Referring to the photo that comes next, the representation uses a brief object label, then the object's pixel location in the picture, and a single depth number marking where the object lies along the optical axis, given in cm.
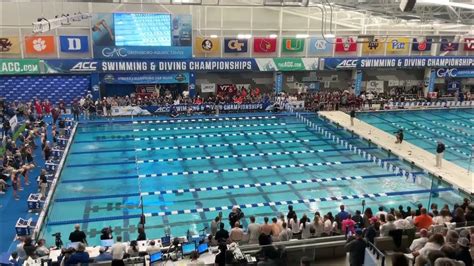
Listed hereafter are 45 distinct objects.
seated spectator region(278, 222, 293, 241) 900
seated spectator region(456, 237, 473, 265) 616
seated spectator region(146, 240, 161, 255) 834
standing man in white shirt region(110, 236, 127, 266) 761
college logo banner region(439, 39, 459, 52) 3033
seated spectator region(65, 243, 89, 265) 736
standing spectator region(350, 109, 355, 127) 2106
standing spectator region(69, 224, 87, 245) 901
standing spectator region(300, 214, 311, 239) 959
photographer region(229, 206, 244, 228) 998
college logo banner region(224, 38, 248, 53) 2666
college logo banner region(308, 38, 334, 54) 2805
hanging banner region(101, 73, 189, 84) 2484
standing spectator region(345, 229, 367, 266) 728
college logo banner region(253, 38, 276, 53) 2703
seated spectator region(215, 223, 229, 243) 880
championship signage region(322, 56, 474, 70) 2805
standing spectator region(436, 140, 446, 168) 1492
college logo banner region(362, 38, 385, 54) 2890
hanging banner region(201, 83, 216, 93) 2786
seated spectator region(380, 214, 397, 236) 844
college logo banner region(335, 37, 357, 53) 2844
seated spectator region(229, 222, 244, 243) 891
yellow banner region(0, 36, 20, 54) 2325
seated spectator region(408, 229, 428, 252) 735
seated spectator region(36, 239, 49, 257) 838
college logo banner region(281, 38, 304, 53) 2753
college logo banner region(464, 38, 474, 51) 2968
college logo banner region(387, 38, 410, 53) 2890
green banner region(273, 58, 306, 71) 2717
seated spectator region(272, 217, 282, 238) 912
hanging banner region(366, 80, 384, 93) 3073
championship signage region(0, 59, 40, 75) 2297
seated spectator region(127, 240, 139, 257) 816
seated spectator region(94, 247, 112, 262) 815
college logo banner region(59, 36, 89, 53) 2397
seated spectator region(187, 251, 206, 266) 728
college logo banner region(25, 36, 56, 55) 2353
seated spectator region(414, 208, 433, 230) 892
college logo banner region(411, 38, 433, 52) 2995
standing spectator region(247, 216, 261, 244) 909
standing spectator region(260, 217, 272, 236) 905
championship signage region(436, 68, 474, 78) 3042
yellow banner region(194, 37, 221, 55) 2614
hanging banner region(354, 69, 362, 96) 2898
